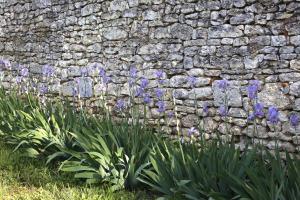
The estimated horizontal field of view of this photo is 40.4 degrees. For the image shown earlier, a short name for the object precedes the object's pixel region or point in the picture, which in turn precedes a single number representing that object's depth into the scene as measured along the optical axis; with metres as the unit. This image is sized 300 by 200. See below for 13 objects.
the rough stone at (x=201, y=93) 5.25
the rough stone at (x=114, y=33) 6.28
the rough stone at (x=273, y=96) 4.63
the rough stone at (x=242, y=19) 4.81
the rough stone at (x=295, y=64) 4.49
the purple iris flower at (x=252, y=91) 3.80
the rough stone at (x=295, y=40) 4.48
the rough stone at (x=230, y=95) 4.98
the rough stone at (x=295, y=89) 4.51
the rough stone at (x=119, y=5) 6.20
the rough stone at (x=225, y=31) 4.92
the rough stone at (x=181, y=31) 5.39
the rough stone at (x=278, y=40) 4.57
